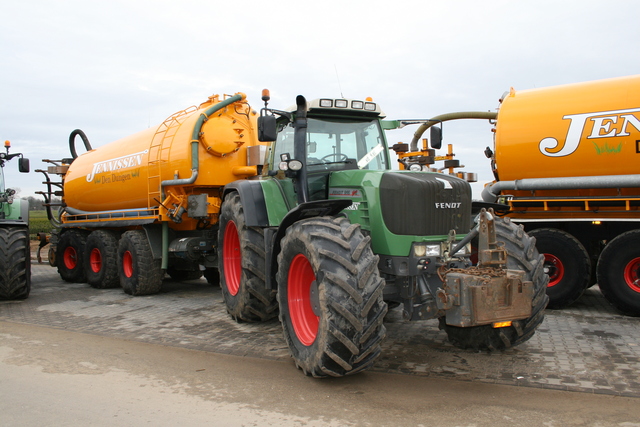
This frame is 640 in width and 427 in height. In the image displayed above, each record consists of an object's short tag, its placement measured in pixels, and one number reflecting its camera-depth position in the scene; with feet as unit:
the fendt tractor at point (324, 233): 15.38
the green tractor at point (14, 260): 30.60
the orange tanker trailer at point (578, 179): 25.75
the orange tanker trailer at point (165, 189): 30.58
